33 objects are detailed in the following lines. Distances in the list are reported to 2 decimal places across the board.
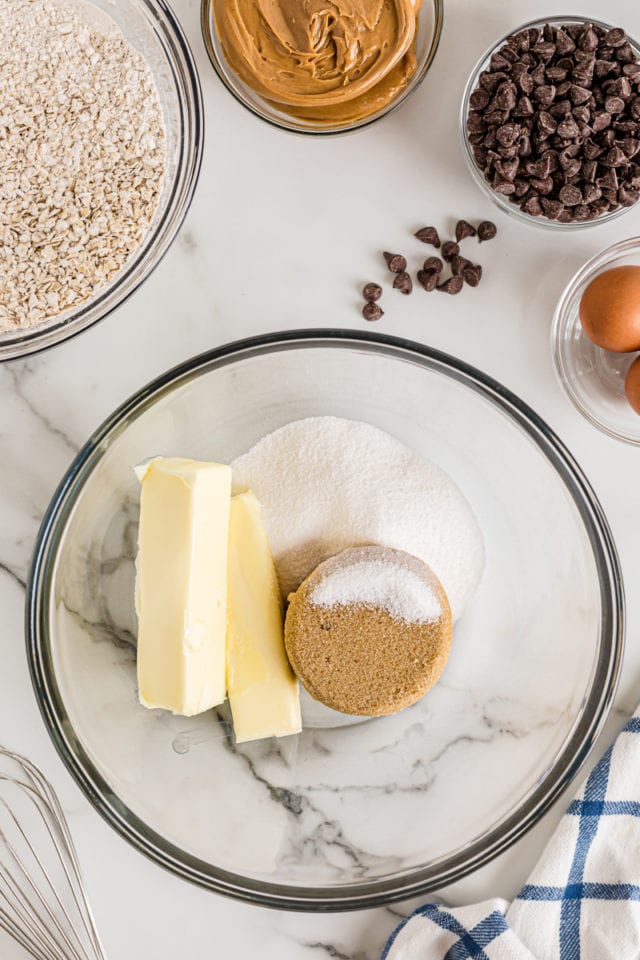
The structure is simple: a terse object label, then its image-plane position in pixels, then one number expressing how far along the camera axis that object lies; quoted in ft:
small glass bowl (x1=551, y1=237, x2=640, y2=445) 3.94
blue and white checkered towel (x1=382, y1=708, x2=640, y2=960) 4.03
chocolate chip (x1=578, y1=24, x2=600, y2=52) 3.59
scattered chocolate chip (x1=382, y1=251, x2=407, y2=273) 3.89
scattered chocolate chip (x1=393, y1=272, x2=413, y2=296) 3.90
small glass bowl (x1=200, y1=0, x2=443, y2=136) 3.75
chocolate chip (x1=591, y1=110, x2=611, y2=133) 3.56
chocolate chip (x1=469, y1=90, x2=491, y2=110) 3.68
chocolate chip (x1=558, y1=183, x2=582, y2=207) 3.61
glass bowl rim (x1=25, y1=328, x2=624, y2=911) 3.60
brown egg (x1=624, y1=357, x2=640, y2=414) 3.71
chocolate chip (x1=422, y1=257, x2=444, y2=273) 3.91
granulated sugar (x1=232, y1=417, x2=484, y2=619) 3.63
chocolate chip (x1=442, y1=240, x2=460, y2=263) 3.90
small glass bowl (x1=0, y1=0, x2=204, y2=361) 3.79
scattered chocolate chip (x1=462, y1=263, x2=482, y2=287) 3.92
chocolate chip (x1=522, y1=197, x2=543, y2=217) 3.68
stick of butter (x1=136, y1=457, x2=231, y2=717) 3.24
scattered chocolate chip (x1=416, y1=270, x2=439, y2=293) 3.90
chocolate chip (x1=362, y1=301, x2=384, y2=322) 3.91
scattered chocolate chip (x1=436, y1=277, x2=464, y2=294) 3.91
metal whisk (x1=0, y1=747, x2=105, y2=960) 4.14
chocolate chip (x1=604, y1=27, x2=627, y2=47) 3.60
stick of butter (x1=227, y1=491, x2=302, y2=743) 3.54
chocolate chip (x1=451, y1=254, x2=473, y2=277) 3.92
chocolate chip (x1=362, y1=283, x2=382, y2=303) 3.89
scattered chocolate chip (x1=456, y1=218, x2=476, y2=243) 3.90
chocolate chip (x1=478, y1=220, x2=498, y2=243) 3.91
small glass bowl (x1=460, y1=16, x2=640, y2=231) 3.76
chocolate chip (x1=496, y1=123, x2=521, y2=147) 3.58
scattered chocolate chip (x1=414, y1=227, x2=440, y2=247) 3.91
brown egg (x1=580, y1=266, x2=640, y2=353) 3.58
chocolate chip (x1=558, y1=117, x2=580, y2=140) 3.55
